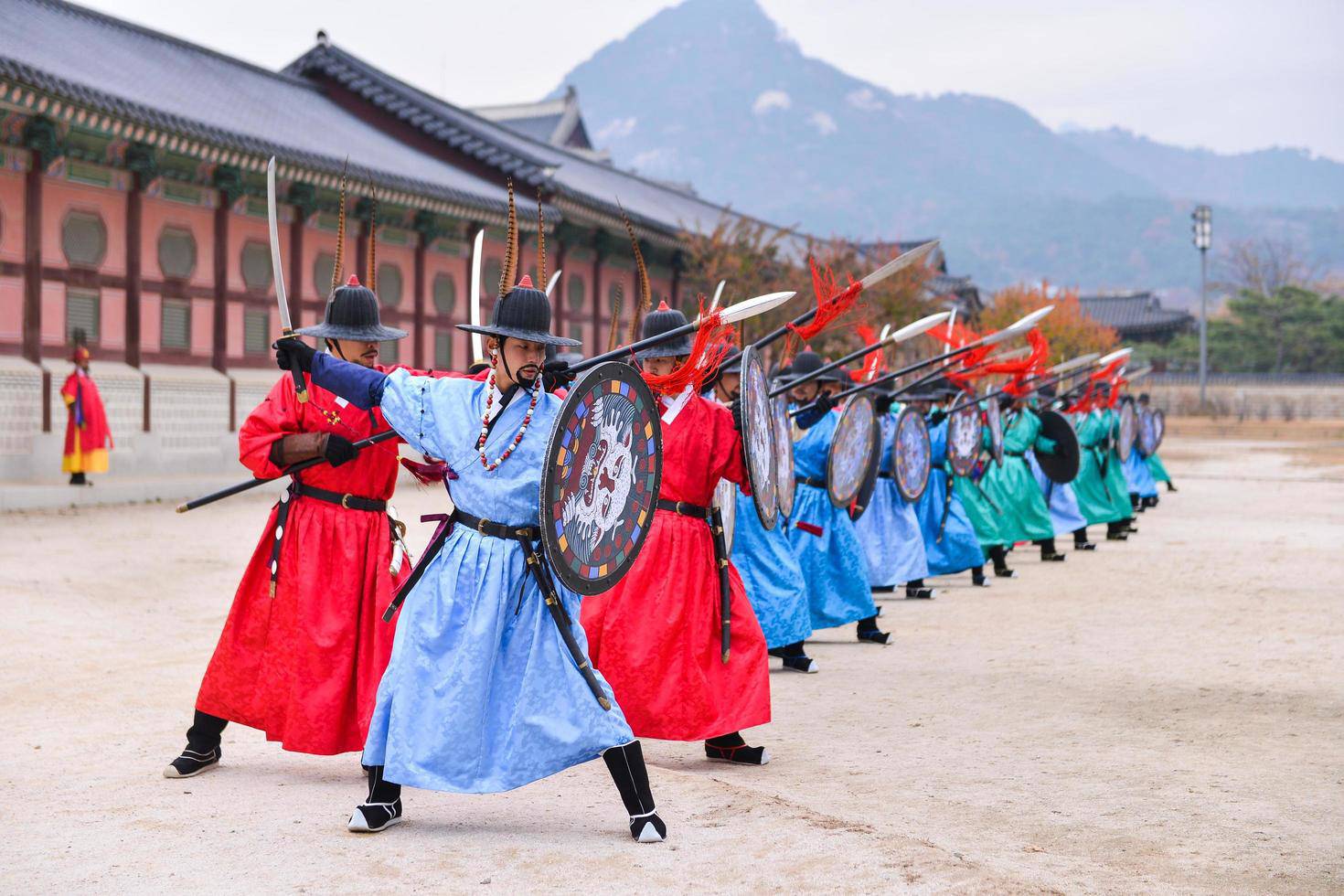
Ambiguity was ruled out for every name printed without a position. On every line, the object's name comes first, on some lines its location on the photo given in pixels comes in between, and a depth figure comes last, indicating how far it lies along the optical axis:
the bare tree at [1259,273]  67.94
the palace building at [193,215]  14.02
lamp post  44.53
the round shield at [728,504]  5.31
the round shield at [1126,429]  15.38
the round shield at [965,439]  9.74
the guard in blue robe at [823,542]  7.07
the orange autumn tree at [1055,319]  37.88
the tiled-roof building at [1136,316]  58.53
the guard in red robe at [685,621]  4.66
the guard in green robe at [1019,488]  10.91
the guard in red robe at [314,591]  4.27
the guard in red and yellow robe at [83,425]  14.05
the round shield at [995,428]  10.40
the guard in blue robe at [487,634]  3.70
